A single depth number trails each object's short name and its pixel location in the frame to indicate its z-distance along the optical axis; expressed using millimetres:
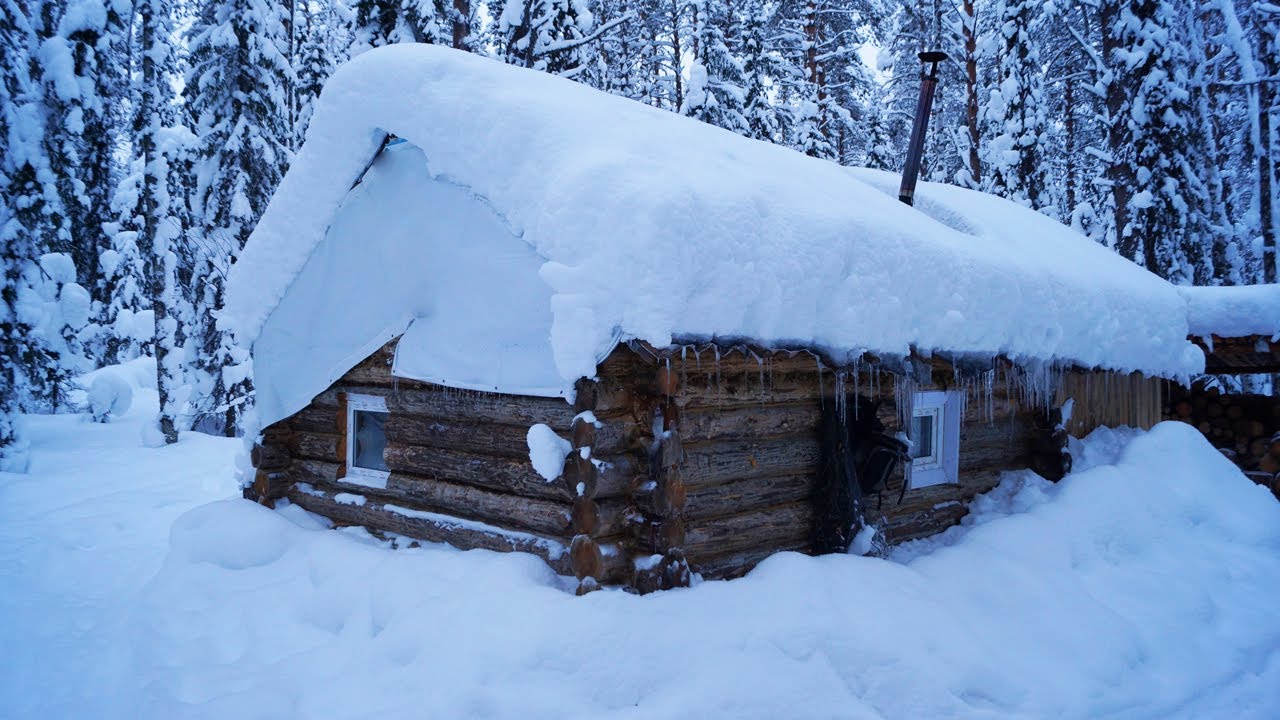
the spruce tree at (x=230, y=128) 14430
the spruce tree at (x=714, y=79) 18375
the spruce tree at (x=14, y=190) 10008
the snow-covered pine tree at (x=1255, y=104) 14406
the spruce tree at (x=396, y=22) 13508
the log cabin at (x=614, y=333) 4422
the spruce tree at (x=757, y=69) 20297
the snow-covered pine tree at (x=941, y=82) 18000
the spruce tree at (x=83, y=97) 11015
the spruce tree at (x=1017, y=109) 15898
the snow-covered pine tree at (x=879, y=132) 22734
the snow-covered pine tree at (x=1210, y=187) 14094
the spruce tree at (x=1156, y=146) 13227
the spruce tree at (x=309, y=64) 18734
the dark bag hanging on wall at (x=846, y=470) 5449
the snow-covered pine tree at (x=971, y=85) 17109
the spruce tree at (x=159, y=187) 14641
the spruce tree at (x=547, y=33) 14544
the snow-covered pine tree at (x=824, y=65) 19969
